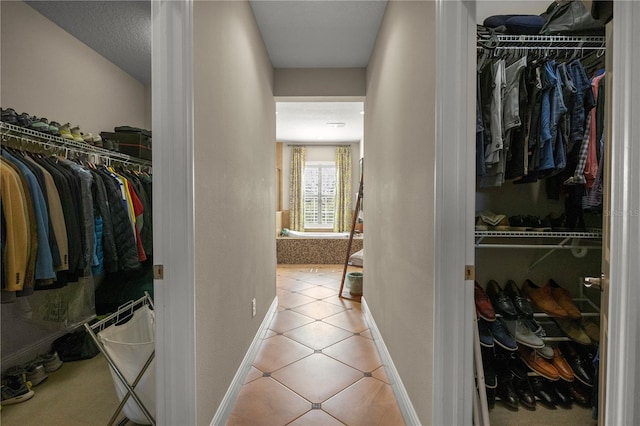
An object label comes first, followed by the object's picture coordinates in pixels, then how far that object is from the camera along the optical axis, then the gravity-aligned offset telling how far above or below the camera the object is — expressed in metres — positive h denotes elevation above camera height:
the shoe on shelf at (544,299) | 1.86 -0.55
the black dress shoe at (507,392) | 1.83 -1.07
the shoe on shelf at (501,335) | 1.74 -0.71
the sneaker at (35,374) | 2.08 -1.08
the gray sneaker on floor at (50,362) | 2.24 -1.08
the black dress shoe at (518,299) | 1.86 -0.55
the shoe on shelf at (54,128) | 2.12 +0.51
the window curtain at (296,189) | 7.86 +0.41
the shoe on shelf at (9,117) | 1.84 +0.51
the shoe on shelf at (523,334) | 1.78 -0.72
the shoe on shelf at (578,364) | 1.79 -0.90
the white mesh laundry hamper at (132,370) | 1.52 -0.79
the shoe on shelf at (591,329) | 1.80 -0.70
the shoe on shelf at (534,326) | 1.84 -0.69
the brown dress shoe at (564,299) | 1.84 -0.55
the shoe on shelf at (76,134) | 2.35 +0.52
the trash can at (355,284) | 3.90 -0.94
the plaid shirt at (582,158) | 1.63 +0.24
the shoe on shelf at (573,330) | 1.81 -0.72
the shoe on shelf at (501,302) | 1.82 -0.56
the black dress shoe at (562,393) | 1.83 -1.07
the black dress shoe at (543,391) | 1.83 -1.07
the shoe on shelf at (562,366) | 1.81 -0.91
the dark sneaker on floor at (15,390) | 1.90 -1.09
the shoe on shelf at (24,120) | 1.91 +0.51
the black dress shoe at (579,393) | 1.83 -1.06
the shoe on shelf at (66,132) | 2.26 +0.52
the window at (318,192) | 7.98 +0.34
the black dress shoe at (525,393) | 1.82 -1.07
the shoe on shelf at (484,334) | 1.71 -0.69
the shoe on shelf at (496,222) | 1.81 -0.09
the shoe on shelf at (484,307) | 1.70 -0.54
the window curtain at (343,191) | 7.84 +0.36
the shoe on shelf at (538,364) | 1.81 -0.90
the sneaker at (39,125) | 2.02 +0.51
